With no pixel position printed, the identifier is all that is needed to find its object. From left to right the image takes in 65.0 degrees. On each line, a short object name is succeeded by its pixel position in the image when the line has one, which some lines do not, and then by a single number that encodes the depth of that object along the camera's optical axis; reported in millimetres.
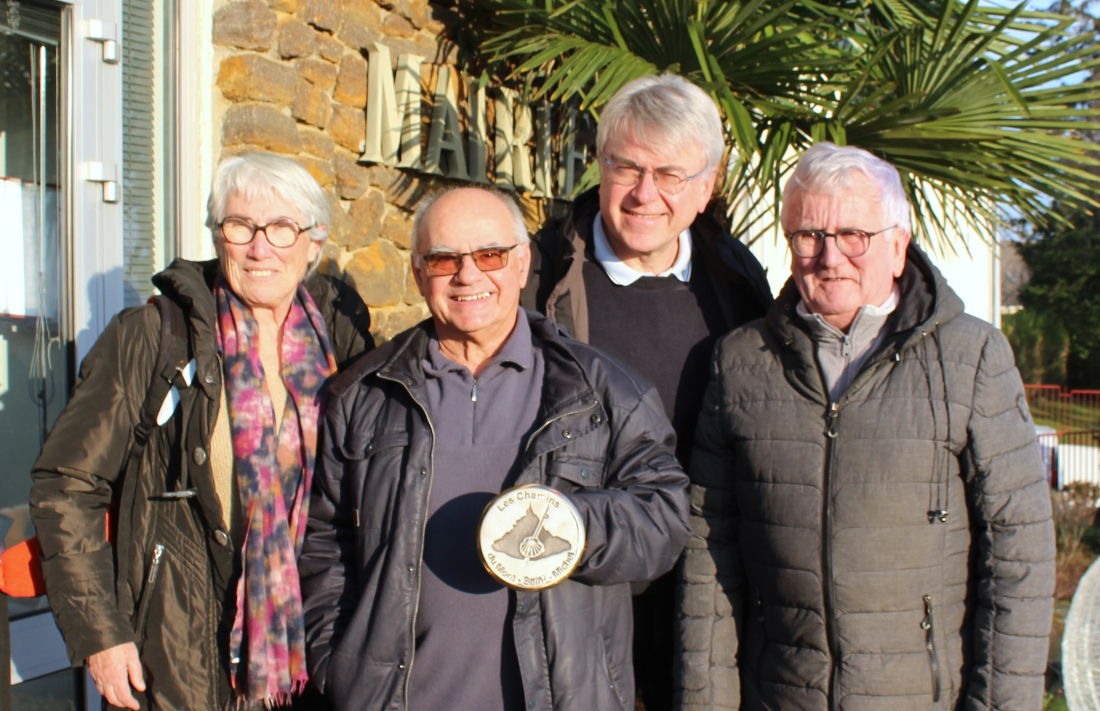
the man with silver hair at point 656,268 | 2027
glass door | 2764
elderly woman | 1699
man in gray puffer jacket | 1613
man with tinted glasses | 1609
